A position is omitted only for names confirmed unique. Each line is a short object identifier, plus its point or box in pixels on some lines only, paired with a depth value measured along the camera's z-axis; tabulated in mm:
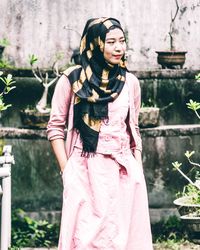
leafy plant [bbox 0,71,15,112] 5905
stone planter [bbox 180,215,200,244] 7007
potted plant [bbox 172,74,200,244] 7007
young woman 5020
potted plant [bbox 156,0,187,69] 8739
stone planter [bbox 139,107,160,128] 8363
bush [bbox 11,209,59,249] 7944
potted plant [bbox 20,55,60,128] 8300
